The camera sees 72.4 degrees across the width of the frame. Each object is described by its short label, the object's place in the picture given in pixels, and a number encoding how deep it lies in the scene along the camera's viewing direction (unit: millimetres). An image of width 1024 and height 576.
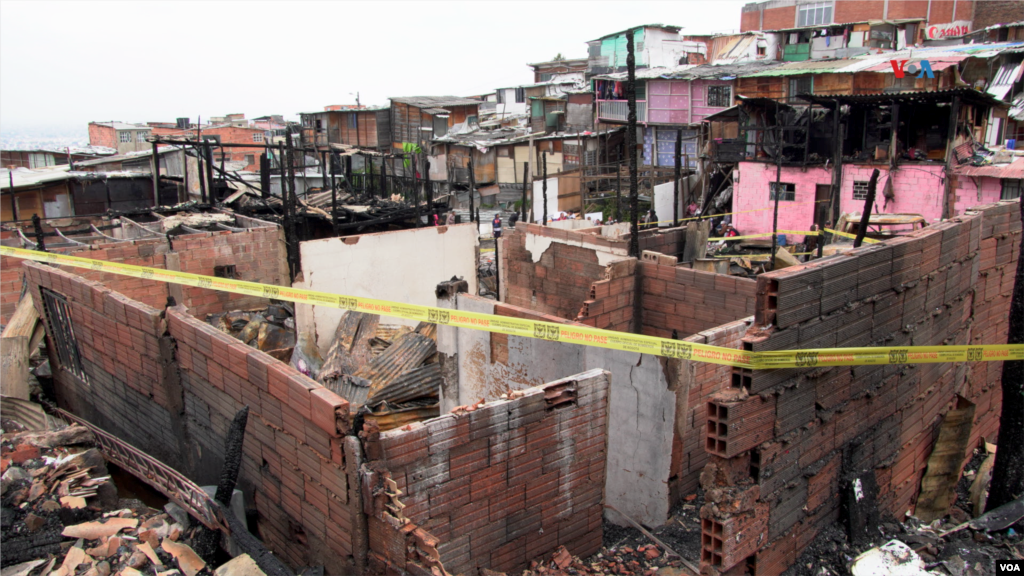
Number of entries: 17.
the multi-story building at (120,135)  44688
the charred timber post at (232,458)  6688
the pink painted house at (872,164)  20375
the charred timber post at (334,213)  18336
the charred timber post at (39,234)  13633
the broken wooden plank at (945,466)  8367
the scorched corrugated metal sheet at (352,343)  13312
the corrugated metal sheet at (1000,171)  18781
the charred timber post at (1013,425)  6934
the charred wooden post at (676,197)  17397
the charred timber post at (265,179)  22734
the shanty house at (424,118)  43031
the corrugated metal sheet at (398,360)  12109
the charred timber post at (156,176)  21897
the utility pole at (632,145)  9945
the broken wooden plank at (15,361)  10930
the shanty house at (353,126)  44938
